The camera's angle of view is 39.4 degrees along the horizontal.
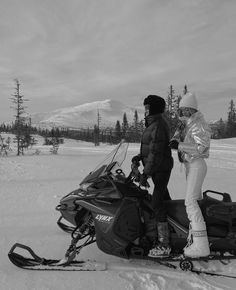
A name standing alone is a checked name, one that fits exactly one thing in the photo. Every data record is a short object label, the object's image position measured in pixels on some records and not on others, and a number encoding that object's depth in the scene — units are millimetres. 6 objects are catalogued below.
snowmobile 3945
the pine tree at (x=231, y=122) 61319
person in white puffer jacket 3818
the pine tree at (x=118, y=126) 75988
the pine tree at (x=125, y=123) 69494
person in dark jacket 3998
